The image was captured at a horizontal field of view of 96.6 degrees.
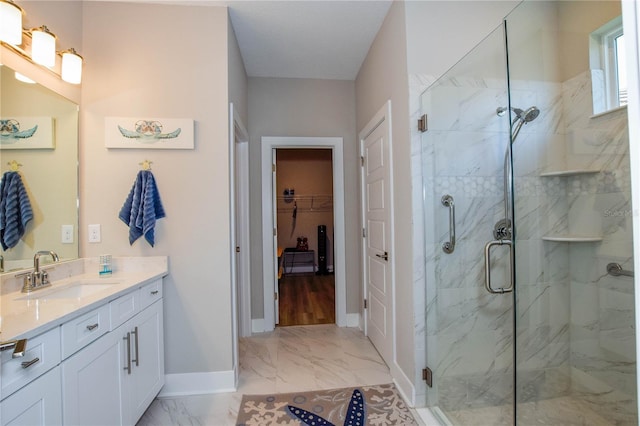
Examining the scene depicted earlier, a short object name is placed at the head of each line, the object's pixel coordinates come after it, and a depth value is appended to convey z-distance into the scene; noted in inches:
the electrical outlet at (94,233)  76.2
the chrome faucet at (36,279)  56.9
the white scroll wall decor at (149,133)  76.4
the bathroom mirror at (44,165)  57.6
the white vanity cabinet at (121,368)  45.6
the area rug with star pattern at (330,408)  67.9
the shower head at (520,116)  70.1
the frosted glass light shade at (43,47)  60.4
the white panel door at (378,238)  88.8
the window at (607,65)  59.0
